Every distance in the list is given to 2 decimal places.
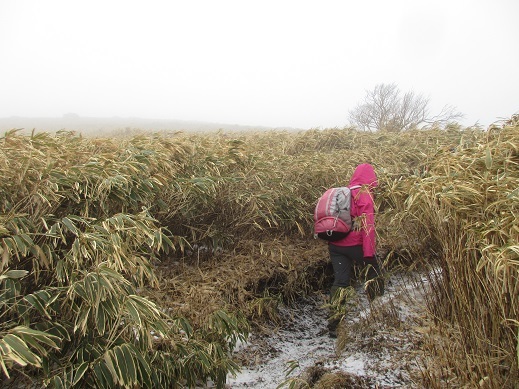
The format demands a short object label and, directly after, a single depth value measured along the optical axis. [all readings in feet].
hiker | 10.35
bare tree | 40.32
